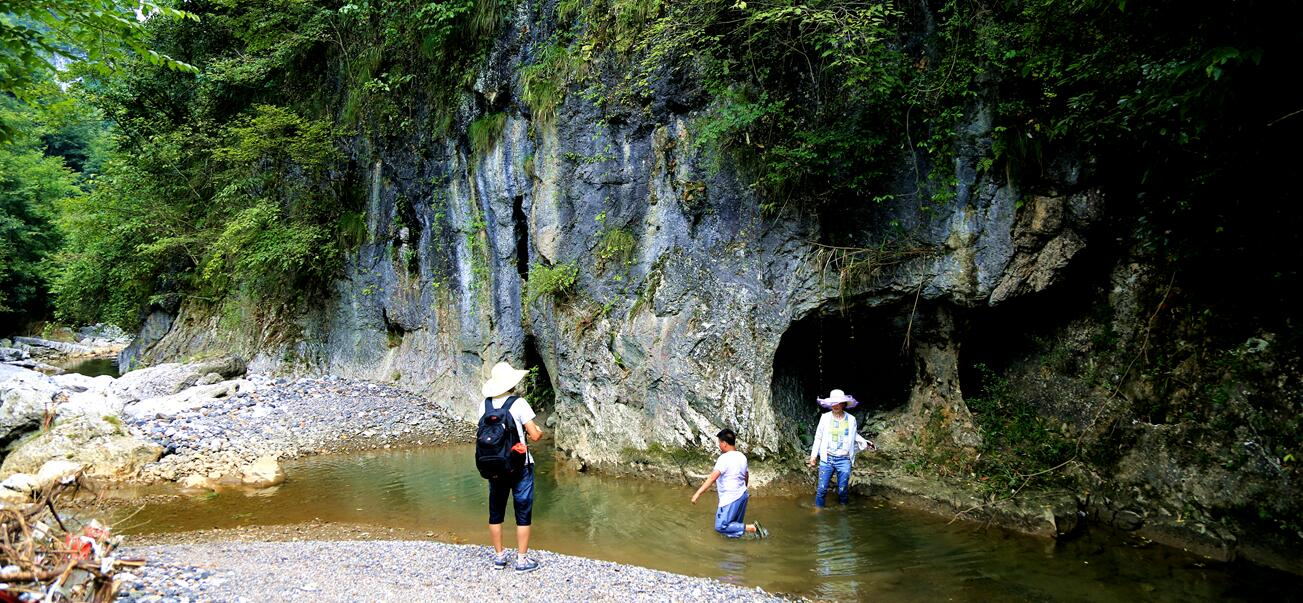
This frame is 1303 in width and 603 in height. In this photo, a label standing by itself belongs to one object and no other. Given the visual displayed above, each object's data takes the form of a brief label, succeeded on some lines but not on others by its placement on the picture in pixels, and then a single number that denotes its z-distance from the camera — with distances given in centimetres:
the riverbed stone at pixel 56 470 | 908
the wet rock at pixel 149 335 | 2078
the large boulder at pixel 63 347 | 2880
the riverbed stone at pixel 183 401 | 1333
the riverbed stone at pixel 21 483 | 834
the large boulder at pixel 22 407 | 1088
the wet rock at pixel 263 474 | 1034
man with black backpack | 551
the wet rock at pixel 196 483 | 1004
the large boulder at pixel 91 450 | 996
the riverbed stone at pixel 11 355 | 2392
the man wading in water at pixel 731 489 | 712
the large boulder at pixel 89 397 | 1144
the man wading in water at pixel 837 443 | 808
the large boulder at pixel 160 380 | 1497
